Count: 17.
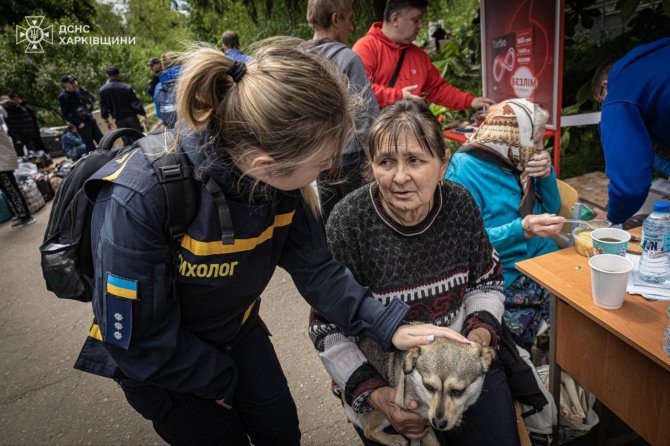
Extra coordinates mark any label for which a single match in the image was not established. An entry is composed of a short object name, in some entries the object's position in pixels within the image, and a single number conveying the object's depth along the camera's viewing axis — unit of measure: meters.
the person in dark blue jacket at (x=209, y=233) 1.14
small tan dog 1.38
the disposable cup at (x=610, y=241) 1.74
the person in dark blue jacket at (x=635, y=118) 2.12
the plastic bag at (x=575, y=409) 2.04
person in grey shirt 2.98
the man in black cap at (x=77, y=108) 9.48
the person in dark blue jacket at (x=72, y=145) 9.62
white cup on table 1.54
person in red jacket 3.60
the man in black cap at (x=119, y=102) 8.62
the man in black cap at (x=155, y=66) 8.70
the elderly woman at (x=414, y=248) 1.71
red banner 3.36
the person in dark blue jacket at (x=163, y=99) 5.95
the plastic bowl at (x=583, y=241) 1.95
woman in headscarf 2.25
